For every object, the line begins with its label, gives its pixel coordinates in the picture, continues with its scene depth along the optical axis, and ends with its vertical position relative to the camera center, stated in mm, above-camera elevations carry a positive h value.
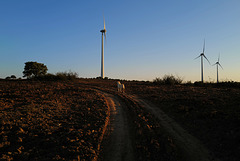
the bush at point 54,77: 30814 +1376
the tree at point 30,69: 46469 +4648
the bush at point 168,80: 32537 +873
